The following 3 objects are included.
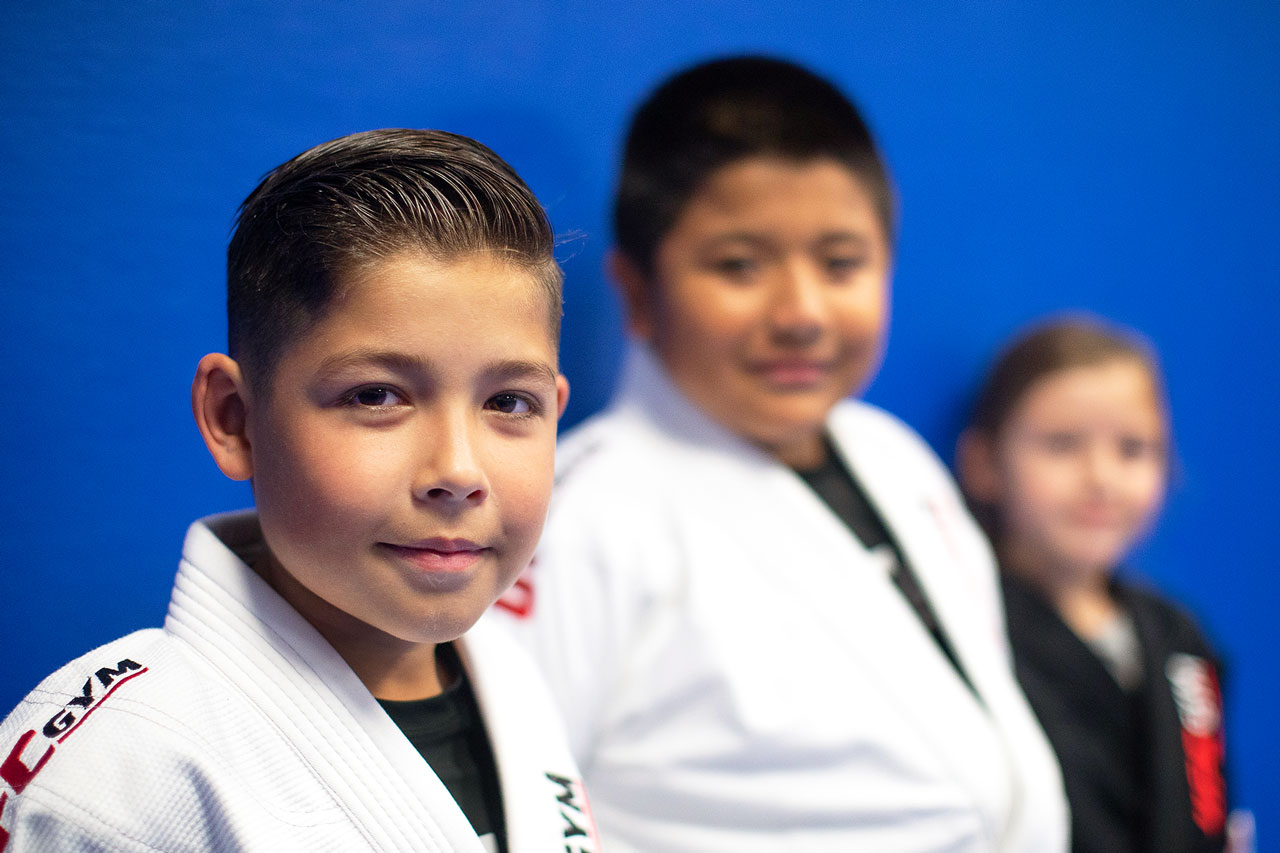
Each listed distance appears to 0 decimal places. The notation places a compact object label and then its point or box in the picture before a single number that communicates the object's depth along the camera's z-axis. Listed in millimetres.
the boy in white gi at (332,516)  635
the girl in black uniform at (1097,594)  1389
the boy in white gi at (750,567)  1051
